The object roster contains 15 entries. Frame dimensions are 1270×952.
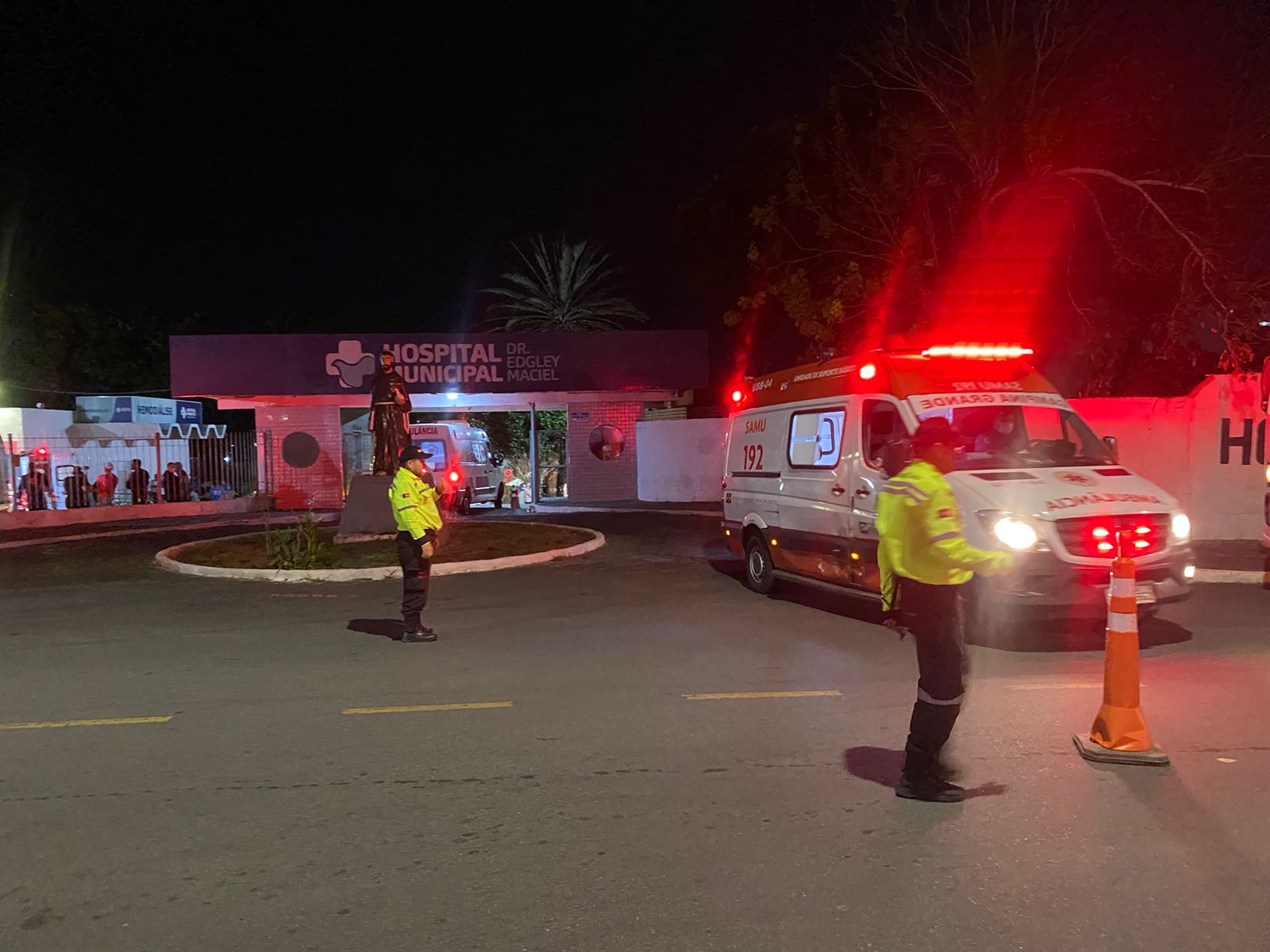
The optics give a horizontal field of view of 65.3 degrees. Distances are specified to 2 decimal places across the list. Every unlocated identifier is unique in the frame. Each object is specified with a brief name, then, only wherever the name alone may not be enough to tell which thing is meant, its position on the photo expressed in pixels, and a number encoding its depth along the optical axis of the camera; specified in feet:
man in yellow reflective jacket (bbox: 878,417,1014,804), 15.10
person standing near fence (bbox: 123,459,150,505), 83.25
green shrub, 43.42
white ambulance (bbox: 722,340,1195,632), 24.49
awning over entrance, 79.87
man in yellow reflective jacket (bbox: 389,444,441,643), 27.96
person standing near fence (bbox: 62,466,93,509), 78.38
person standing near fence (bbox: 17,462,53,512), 76.33
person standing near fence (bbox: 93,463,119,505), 81.97
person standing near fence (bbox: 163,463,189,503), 85.05
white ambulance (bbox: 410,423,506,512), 71.41
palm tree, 117.29
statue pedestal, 52.11
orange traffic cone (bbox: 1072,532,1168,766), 16.69
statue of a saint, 51.96
